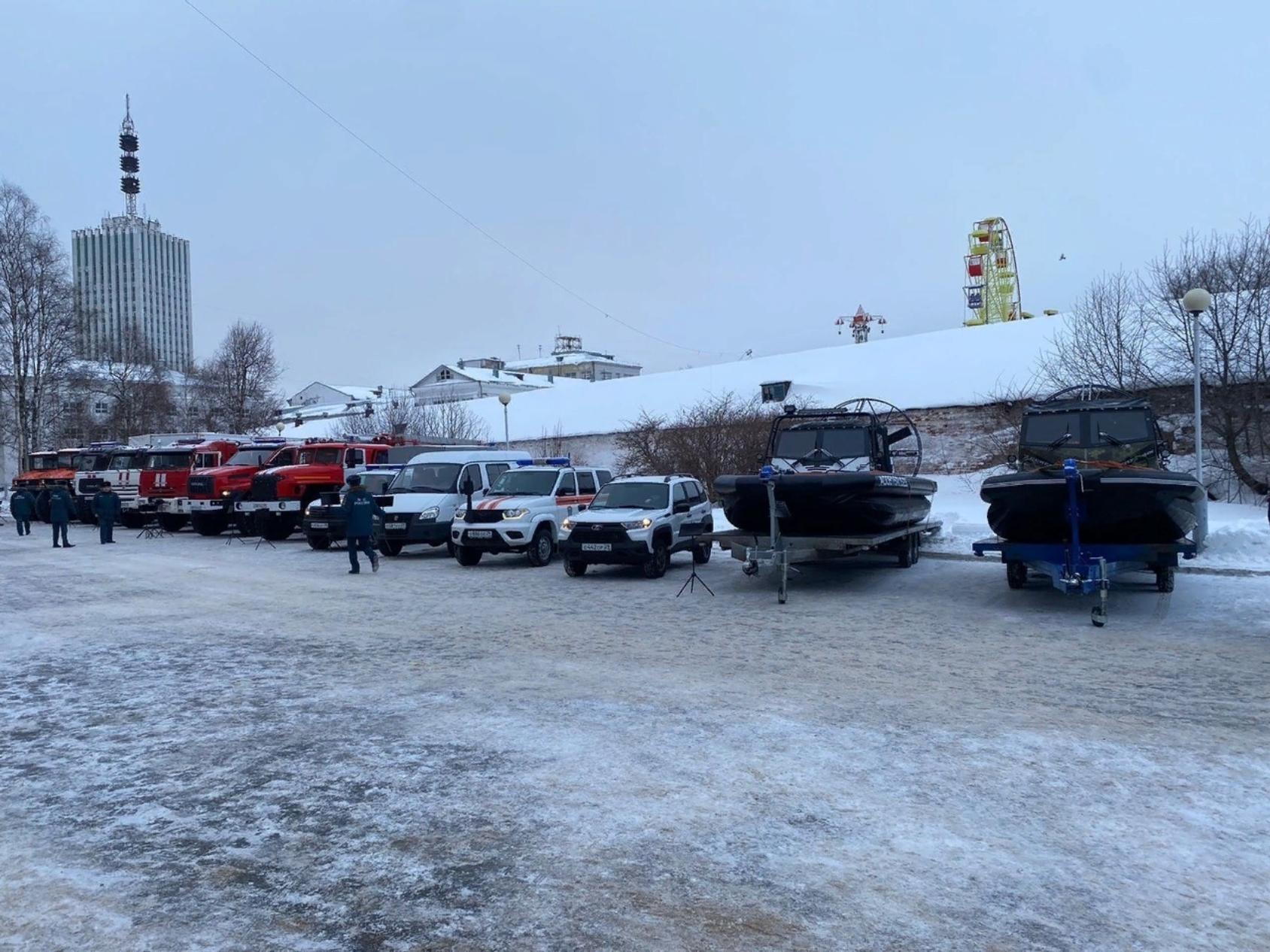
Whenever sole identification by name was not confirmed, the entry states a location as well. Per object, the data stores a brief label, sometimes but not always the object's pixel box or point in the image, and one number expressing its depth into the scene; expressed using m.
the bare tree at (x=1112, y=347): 23.31
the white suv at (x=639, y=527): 15.23
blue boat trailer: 10.83
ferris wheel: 58.28
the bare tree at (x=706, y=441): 26.30
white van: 19.08
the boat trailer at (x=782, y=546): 12.71
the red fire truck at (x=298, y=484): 23.41
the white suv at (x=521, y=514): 17.12
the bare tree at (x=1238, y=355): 20.75
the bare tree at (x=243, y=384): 56.22
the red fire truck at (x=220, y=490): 25.34
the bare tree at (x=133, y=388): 54.25
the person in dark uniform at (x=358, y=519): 16.31
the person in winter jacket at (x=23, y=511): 27.14
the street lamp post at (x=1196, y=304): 14.93
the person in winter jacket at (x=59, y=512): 23.34
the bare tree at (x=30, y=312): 43.69
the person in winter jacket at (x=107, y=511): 23.84
